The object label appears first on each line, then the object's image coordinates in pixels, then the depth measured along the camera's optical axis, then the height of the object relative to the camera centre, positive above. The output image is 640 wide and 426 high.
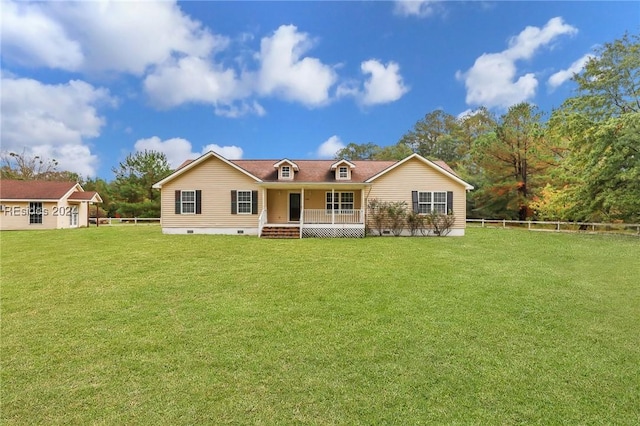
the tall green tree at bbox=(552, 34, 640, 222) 16.30 +4.32
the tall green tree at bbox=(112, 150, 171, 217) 33.09 +4.25
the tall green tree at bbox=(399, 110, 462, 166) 40.56 +11.15
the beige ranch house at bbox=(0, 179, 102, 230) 21.52 +0.79
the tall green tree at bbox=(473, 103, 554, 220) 26.25 +4.43
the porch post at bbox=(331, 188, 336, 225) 16.46 +0.18
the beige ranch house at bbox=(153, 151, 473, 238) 16.91 +1.06
